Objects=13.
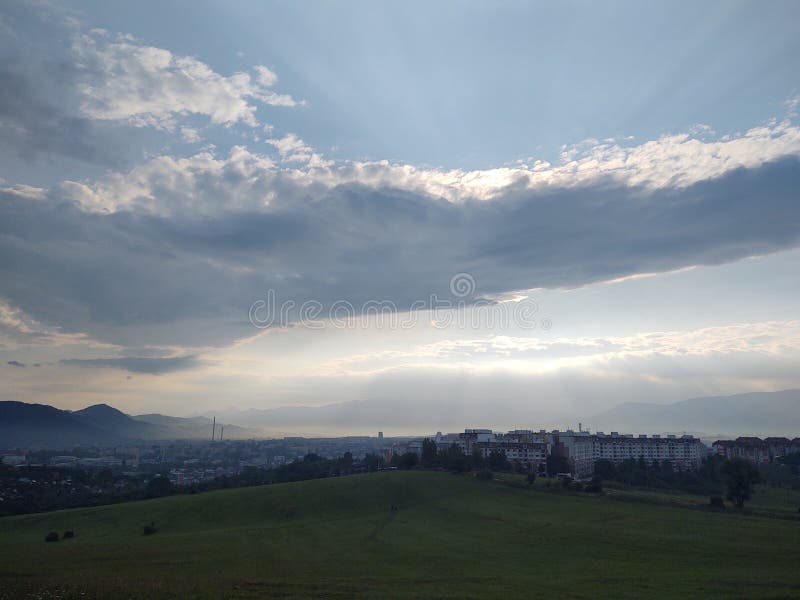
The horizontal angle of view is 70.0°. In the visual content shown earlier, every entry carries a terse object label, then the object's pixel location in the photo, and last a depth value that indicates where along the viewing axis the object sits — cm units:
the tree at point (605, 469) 10962
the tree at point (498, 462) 11800
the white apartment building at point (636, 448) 16325
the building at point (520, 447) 15225
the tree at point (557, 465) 12081
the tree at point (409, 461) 12244
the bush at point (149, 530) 6450
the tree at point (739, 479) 7644
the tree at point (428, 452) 12244
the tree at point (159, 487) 10272
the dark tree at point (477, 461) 11511
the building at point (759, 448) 16012
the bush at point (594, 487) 8400
